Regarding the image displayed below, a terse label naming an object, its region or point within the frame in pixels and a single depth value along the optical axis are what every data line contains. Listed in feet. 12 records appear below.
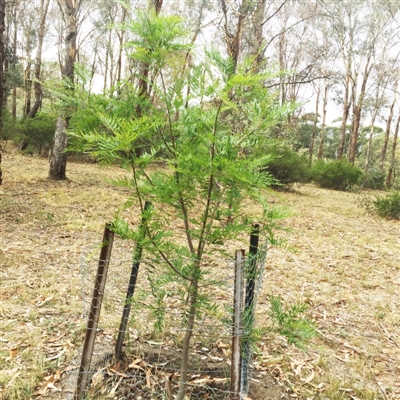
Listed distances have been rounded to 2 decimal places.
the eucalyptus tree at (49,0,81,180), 27.63
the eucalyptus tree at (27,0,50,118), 51.80
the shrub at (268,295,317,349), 6.37
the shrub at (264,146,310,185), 39.70
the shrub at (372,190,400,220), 30.68
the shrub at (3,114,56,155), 41.14
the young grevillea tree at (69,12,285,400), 5.24
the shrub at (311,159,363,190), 49.47
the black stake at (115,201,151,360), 8.48
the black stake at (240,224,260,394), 7.00
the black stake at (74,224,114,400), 7.08
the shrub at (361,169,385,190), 54.61
